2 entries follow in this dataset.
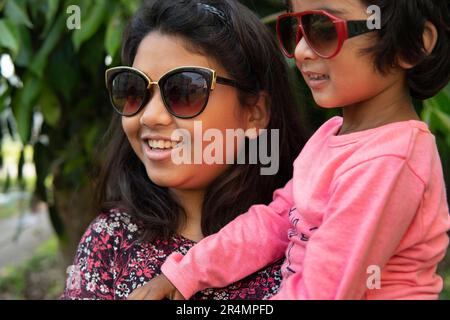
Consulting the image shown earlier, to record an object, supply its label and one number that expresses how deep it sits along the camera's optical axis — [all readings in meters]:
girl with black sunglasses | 1.49
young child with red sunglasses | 1.30
